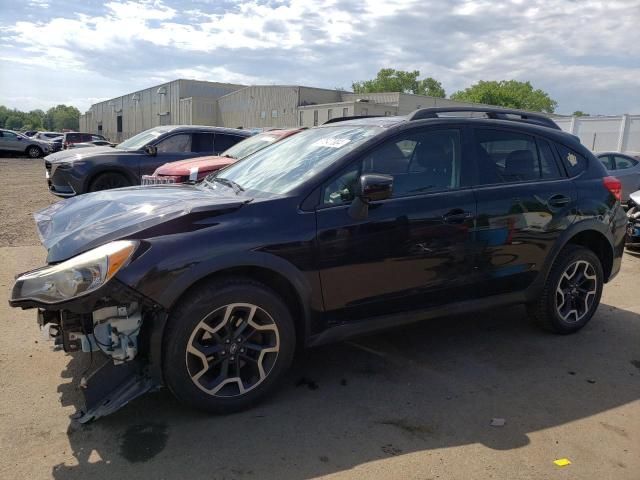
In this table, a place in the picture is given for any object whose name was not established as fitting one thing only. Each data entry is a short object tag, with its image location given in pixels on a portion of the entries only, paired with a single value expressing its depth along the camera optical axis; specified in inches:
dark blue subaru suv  112.6
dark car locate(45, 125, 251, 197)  370.9
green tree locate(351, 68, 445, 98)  3720.5
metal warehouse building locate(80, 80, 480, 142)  1694.1
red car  311.9
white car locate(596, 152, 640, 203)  487.2
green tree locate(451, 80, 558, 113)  3239.9
